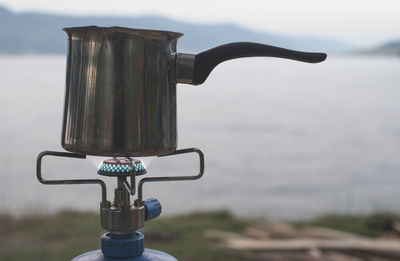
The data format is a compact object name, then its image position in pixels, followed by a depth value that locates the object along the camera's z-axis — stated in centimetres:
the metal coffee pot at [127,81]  75
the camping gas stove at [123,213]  83
